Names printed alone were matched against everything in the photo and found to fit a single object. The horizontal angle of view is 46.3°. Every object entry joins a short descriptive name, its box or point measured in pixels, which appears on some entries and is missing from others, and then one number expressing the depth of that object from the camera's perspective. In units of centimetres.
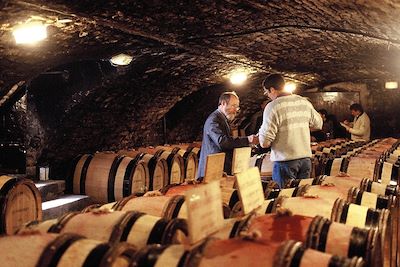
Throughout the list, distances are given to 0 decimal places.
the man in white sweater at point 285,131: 476
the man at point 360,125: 1131
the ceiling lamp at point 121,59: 627
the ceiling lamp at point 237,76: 954
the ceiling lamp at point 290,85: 1220
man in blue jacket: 510
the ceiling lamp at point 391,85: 1289
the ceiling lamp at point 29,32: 418
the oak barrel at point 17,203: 420
